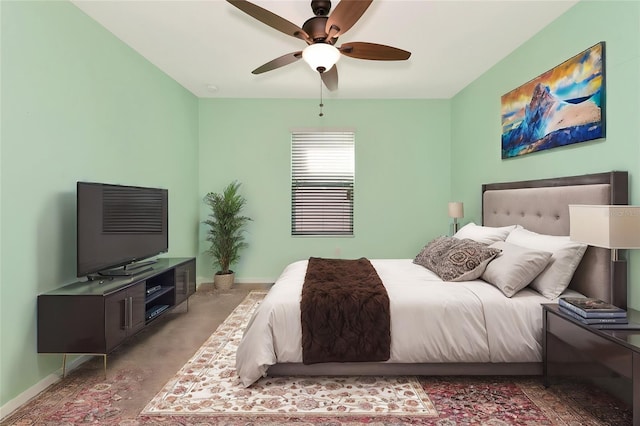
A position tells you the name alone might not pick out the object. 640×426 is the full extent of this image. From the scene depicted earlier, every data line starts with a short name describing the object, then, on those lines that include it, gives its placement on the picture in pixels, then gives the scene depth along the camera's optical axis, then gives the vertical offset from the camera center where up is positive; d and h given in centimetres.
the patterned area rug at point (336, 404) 190 -115
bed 218 -75
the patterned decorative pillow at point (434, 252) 303 -36
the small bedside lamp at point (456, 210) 412 +4
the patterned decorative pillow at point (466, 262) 263 -39
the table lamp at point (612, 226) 184 -7
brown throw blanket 218 -74
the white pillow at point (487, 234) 300 -19
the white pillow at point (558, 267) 229 -36
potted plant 460 -27
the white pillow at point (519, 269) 233 -39
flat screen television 241 -12
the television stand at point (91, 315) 219 -70
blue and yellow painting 234 +86
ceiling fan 206 +122
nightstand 153 -70
